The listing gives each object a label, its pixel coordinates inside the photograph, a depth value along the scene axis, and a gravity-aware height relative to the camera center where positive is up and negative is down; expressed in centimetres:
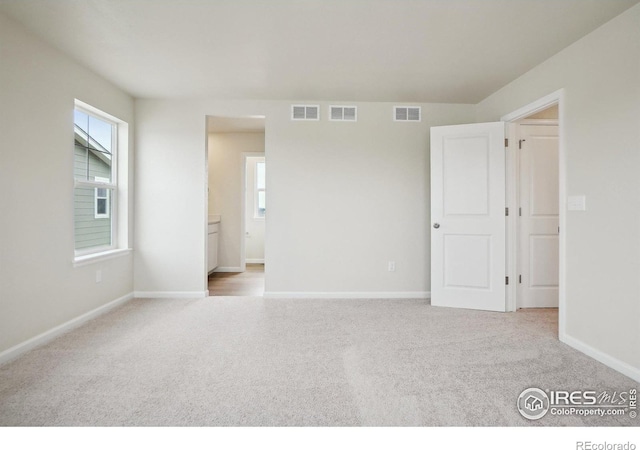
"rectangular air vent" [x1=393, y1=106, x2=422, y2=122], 423 +134
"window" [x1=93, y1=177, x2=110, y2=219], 365 +17
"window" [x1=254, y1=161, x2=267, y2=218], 753 +64
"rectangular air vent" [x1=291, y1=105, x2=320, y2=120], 419 +136
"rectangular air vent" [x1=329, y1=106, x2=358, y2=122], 420 +133
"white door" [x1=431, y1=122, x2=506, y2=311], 365 +3
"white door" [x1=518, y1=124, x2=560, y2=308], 377 +5
